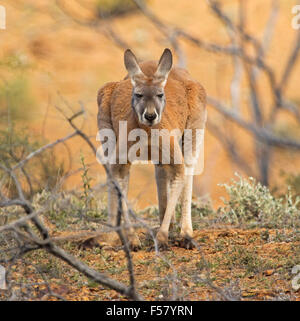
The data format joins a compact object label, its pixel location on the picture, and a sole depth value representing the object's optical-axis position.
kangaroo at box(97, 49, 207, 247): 9.37
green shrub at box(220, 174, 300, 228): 11.07
